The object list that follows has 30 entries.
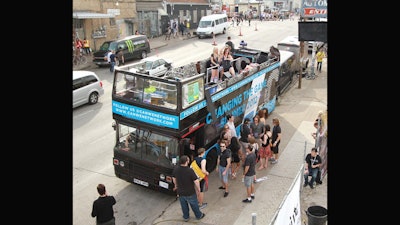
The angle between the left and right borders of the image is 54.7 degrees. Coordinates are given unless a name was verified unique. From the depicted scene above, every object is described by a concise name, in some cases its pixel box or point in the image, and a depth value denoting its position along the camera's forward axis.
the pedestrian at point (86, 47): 30.36
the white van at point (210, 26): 39.31
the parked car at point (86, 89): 17.25
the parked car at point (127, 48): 26.91
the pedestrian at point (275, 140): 11.15
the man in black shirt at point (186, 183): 8.30
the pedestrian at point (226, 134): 10.38
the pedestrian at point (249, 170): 9.19
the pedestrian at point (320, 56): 22.78
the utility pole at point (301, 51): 21.27
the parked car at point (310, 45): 26.78
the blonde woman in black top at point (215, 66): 13.77
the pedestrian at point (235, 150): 10.52
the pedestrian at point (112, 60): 24.83
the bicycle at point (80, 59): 28.09
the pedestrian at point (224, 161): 9.40
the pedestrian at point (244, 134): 11.08
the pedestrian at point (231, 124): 10.89
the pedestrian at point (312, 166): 9.73
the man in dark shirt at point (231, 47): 16.14
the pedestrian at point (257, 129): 11.41
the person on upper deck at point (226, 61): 14.02
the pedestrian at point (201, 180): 8.99
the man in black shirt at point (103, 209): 7.37
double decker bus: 9.28
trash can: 7.47
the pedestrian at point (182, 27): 42.22
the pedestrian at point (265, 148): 11.12
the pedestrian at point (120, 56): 26.25
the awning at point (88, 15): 29.23
